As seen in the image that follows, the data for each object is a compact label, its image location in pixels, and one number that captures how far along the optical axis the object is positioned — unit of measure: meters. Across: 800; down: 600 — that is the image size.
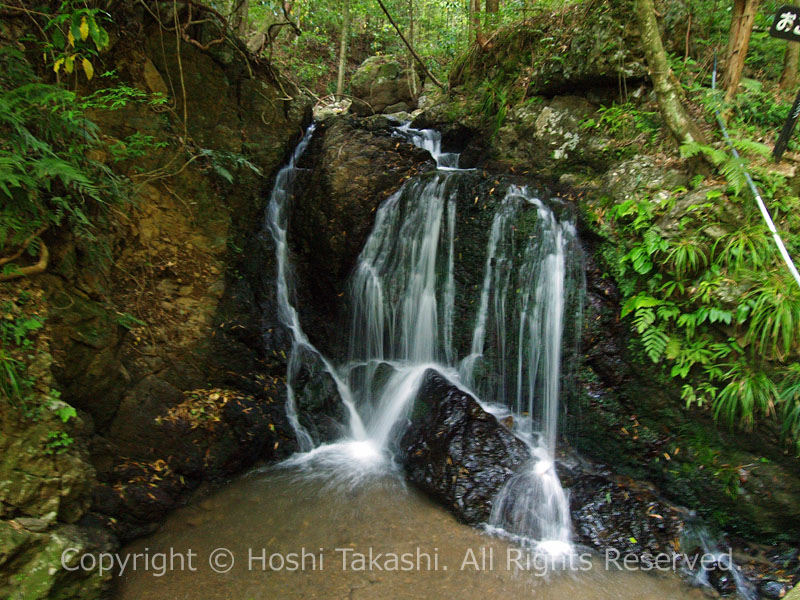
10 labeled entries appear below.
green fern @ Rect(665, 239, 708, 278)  4.07
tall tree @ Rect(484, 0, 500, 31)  7.69
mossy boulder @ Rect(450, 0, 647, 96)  5.76
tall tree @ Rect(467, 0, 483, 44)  7.65
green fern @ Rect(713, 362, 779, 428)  3.59
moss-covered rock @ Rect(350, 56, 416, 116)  10.66
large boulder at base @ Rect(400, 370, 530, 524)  4.34
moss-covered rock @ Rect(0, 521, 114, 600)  2.74
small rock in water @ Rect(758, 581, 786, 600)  3.43
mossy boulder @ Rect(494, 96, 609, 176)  5.92
